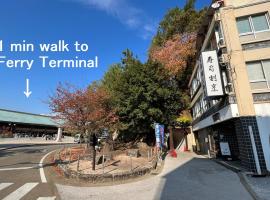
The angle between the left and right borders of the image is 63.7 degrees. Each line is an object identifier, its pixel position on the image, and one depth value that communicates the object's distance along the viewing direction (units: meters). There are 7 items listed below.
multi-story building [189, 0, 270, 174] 11.02
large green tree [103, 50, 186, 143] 21.42
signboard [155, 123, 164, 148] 16.48
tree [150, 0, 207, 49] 30.25
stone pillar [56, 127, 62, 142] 46.63
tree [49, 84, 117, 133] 21.02
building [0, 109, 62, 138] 42.97
